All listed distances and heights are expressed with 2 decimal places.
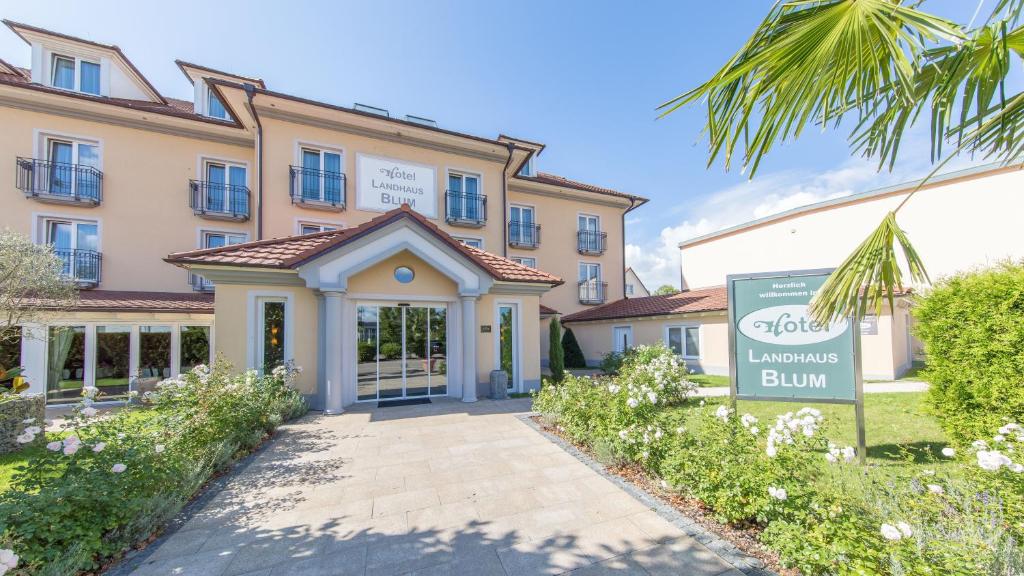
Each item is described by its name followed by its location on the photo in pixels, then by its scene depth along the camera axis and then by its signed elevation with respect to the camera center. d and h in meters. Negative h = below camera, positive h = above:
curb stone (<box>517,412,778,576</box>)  3.15 -2.24
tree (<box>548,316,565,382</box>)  14.67 -1.72
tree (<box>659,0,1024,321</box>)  2.53 +1.72
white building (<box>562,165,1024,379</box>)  15.09 +2.84
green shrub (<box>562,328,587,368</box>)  20.86 -2.59
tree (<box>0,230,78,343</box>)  8.66 +0.78
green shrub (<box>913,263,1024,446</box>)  4.84 -0.60
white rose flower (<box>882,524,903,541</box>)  2.36 -1.49
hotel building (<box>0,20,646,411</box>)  9.30 +2.91
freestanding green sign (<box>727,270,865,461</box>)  5.47 -0.61
